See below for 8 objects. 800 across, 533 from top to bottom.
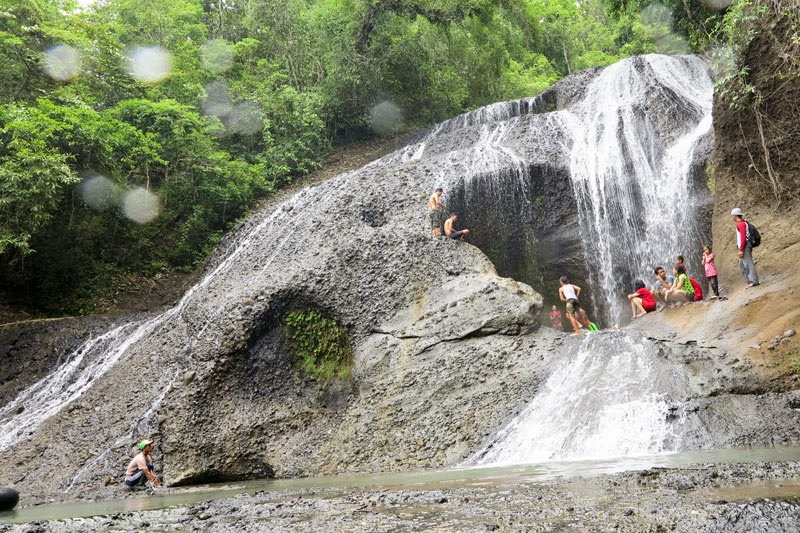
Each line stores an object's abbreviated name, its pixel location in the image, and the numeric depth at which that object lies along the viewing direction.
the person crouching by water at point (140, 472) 9.77
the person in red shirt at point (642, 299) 12.72
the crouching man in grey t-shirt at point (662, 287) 12.67
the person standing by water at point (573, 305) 12.55
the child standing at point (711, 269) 11.91
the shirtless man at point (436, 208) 13.92
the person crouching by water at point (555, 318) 14.93
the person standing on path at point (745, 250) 11.02
